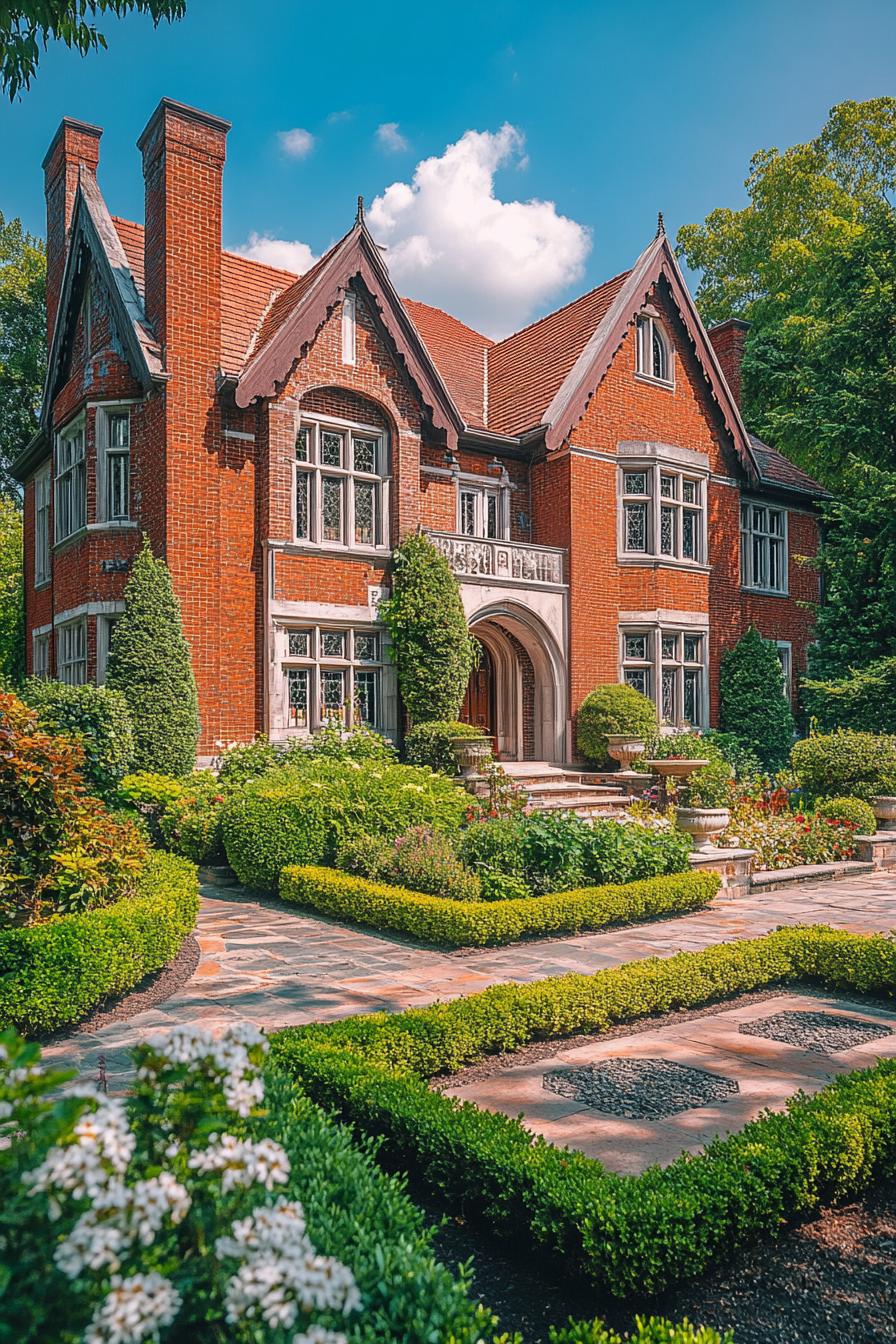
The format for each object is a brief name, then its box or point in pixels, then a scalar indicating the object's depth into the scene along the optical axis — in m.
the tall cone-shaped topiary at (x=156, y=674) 14.71
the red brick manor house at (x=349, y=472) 16.48
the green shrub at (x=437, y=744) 16.64
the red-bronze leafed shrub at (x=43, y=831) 7.09
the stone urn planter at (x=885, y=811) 16.23
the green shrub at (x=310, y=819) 11.18
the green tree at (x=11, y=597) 27.52
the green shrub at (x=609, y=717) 19.27
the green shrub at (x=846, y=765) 16.70
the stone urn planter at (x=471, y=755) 16.28
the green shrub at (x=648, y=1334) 2.64
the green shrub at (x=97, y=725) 12.73
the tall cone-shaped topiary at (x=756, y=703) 22.73
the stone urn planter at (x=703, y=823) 13.06
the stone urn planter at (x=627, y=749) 19.00
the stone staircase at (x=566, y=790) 17.14
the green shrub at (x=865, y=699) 21.06
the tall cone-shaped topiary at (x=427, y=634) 17.42
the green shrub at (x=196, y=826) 12.66
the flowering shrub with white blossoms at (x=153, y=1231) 1.85
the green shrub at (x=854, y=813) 15.00
